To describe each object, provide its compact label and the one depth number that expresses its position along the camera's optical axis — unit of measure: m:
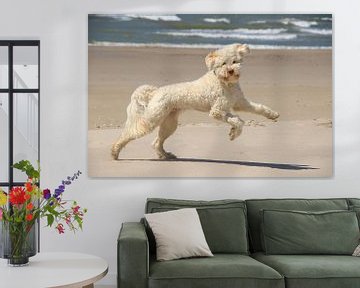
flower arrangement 3.37
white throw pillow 4.02
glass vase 3.38
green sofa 3.71
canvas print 4.82
